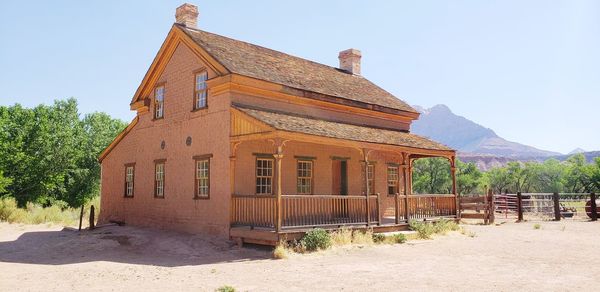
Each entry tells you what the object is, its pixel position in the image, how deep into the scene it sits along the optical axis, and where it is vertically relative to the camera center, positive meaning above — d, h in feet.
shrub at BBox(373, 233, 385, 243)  49.44 -5.21
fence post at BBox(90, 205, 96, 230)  60.94 -3.62
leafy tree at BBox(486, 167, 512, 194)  253.24 +4.50
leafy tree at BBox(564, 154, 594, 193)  188.96 +4.52
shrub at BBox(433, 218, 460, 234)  57.26 -4.74
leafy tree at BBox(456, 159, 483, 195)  230.27 +4.72
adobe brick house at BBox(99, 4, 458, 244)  47.88 +4.82
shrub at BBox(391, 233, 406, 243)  50.60 -5.36
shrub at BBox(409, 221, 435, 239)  54.03 -4.73
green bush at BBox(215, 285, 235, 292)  26.70 -5.67
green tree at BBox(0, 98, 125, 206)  115.65 +10.01
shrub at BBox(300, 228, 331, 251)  43.14 -4.75
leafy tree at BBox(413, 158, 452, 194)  225.56 +6.07
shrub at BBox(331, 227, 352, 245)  45.19 -4.66
